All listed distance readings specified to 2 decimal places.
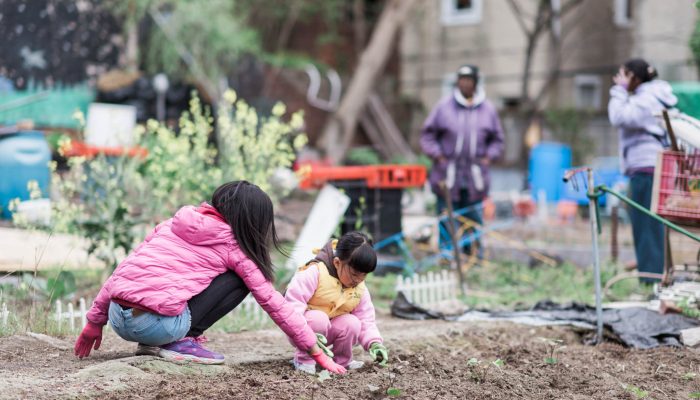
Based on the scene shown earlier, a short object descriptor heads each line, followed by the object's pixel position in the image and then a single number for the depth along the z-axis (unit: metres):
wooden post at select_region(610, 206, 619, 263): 9.19
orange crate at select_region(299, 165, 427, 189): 8.43
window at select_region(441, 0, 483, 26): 22.12
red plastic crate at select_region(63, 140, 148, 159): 7.16
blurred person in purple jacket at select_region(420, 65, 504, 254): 9.04
